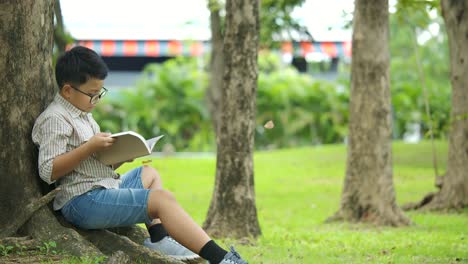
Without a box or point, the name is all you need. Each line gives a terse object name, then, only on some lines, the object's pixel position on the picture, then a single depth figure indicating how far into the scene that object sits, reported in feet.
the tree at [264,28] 56.08
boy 18.89
